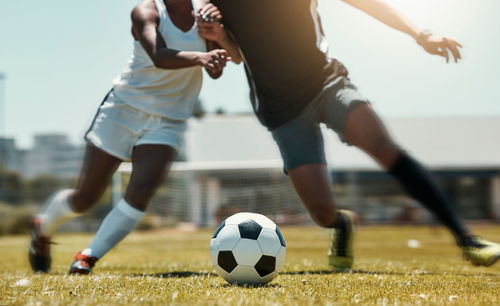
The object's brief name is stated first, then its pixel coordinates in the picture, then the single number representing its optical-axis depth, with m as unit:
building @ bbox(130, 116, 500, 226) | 25.64
